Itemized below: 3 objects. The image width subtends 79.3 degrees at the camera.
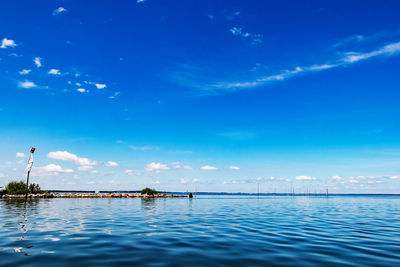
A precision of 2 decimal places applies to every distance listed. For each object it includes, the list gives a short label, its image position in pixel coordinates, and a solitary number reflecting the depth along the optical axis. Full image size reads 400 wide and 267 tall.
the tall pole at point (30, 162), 67.38
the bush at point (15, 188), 74.31
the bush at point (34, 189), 80.99
